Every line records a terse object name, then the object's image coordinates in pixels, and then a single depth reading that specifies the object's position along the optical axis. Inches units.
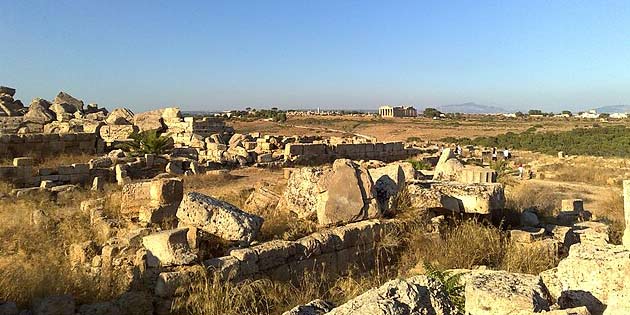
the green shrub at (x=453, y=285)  139.5
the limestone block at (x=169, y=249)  193.5
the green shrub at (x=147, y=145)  676.1
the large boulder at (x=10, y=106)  1001.4
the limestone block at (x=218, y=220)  221.5
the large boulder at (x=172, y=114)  919.0
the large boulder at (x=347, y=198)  256.4
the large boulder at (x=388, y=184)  280.6
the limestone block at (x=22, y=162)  519.5
